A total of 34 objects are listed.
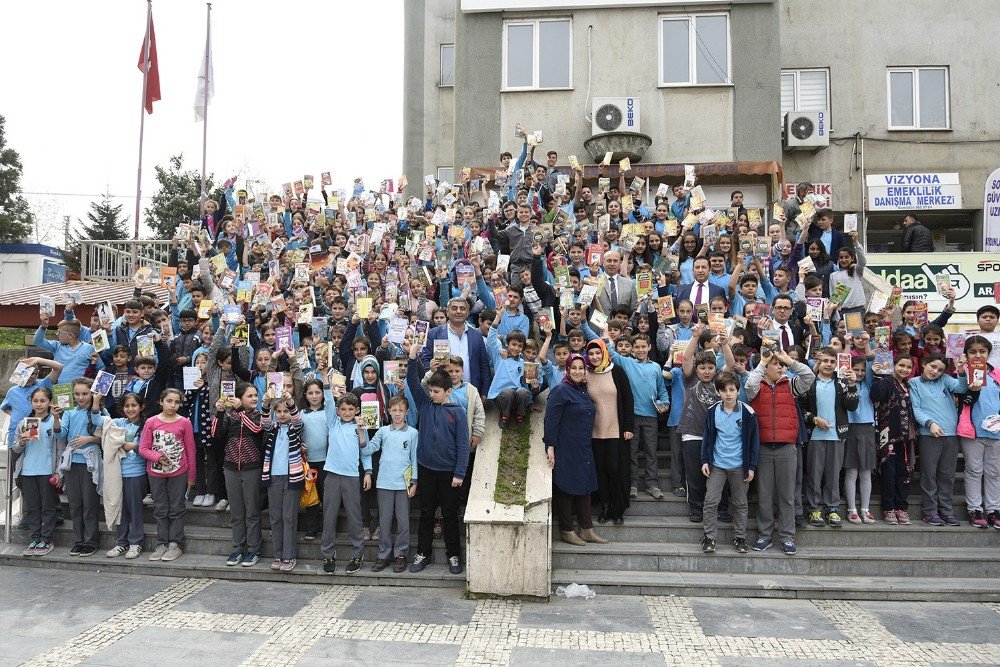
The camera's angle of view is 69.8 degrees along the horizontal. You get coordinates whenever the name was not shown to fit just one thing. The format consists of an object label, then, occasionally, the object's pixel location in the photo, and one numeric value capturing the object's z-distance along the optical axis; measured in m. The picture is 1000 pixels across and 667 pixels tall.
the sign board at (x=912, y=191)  17.22
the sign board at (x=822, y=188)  16.12
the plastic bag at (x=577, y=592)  6.43
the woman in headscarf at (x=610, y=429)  7.28
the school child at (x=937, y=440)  7.33
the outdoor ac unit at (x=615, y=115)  15.30
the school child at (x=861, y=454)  7.27
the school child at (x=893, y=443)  7.31
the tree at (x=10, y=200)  35.66
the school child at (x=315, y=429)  7.16
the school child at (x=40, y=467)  7.64
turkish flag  24.69
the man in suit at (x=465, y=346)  8.05
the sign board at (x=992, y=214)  13.72
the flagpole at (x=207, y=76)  23.58
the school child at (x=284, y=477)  6.93
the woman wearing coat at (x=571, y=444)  6.97
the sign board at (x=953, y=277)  11.95
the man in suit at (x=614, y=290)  9.62
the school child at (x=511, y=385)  7.65
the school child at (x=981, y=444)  7.23
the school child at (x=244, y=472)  7.06
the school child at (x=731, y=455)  6.88
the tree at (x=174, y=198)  31.94
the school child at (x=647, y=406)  7.70
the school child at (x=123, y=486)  7.39
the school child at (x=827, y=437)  7.22
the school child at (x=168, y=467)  7.25
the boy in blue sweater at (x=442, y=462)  6.88
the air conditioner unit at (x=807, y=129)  16.80
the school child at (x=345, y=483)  6.89
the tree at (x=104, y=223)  39.09
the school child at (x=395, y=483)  6.86
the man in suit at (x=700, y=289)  9.11
